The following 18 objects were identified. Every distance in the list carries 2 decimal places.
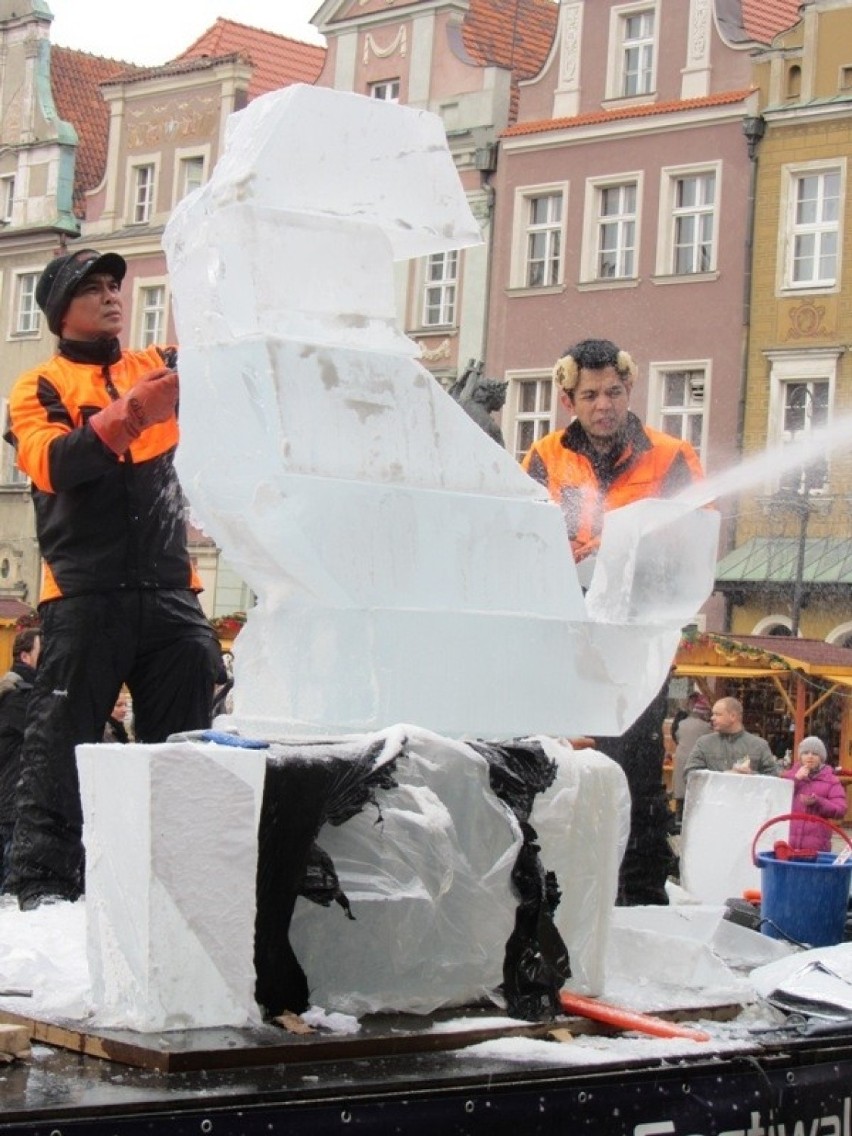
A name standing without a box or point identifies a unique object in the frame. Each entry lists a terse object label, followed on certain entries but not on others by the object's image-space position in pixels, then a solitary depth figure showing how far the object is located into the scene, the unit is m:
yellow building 25.75
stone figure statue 6.53
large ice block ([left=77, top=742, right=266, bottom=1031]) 3.08
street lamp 23.33
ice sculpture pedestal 3.10
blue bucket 4.62
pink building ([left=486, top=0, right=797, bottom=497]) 26.89
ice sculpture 3.75
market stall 19.53
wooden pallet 2.91
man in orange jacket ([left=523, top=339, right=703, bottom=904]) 5.18
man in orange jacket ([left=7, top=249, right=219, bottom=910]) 4.26
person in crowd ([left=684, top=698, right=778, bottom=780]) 11.44
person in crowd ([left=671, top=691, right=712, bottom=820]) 13.68
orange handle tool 3.35
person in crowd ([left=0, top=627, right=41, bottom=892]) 6.86
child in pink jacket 10.27
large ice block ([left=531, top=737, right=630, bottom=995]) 3.67
